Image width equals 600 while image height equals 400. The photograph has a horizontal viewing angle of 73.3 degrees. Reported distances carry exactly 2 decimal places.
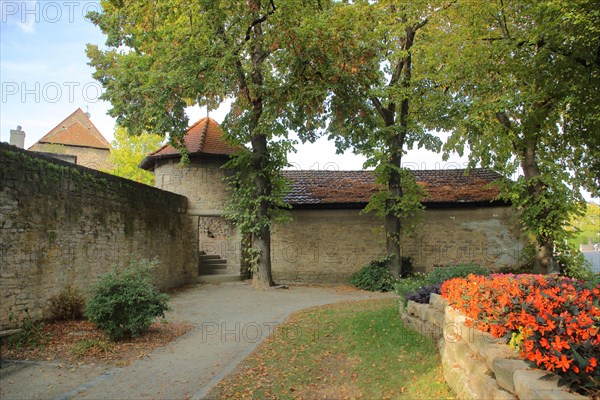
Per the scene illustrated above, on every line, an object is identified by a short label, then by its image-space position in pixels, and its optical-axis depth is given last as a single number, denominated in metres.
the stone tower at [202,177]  15.81
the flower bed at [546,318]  3.09
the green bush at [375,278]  13.88
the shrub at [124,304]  6.77
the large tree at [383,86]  11.55
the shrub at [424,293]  7.12
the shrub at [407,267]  15.15
